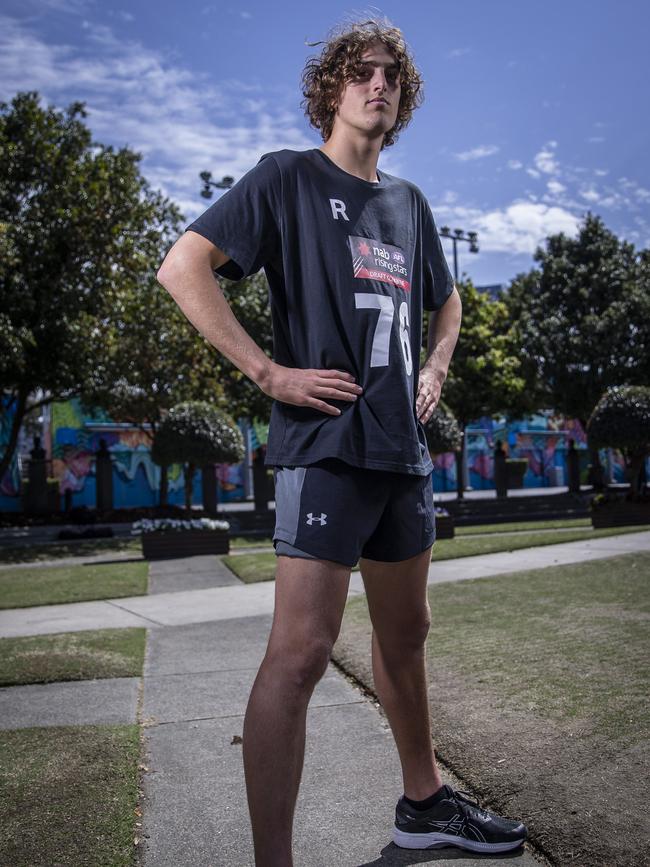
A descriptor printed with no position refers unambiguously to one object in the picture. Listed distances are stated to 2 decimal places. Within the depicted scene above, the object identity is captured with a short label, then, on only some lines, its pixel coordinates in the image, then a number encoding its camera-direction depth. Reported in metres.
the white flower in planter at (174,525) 13.15
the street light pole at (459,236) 35.78
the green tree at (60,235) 18.25
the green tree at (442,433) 16.42
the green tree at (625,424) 15.65
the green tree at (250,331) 25.94
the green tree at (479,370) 30.69
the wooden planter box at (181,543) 12.84
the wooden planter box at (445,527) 14.16
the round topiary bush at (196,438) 15.55
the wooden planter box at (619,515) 14.69
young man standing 1.81
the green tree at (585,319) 30.83
